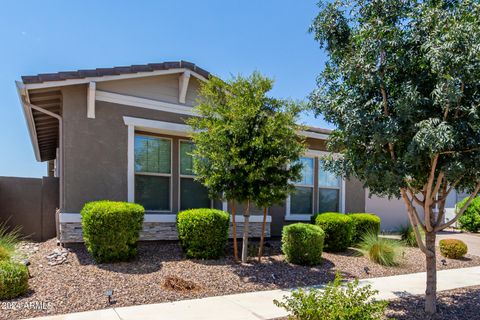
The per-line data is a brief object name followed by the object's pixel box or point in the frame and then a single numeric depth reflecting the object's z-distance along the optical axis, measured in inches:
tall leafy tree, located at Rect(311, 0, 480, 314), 182.9
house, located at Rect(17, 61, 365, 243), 332.8
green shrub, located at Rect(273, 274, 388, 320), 164.4
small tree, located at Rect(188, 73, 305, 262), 311.1
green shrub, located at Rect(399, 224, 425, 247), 493.6
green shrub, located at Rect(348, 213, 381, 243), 462.3
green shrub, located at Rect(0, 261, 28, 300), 224.4
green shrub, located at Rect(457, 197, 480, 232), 700.7
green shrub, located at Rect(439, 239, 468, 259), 435.3
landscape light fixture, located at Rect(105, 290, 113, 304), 227.9
